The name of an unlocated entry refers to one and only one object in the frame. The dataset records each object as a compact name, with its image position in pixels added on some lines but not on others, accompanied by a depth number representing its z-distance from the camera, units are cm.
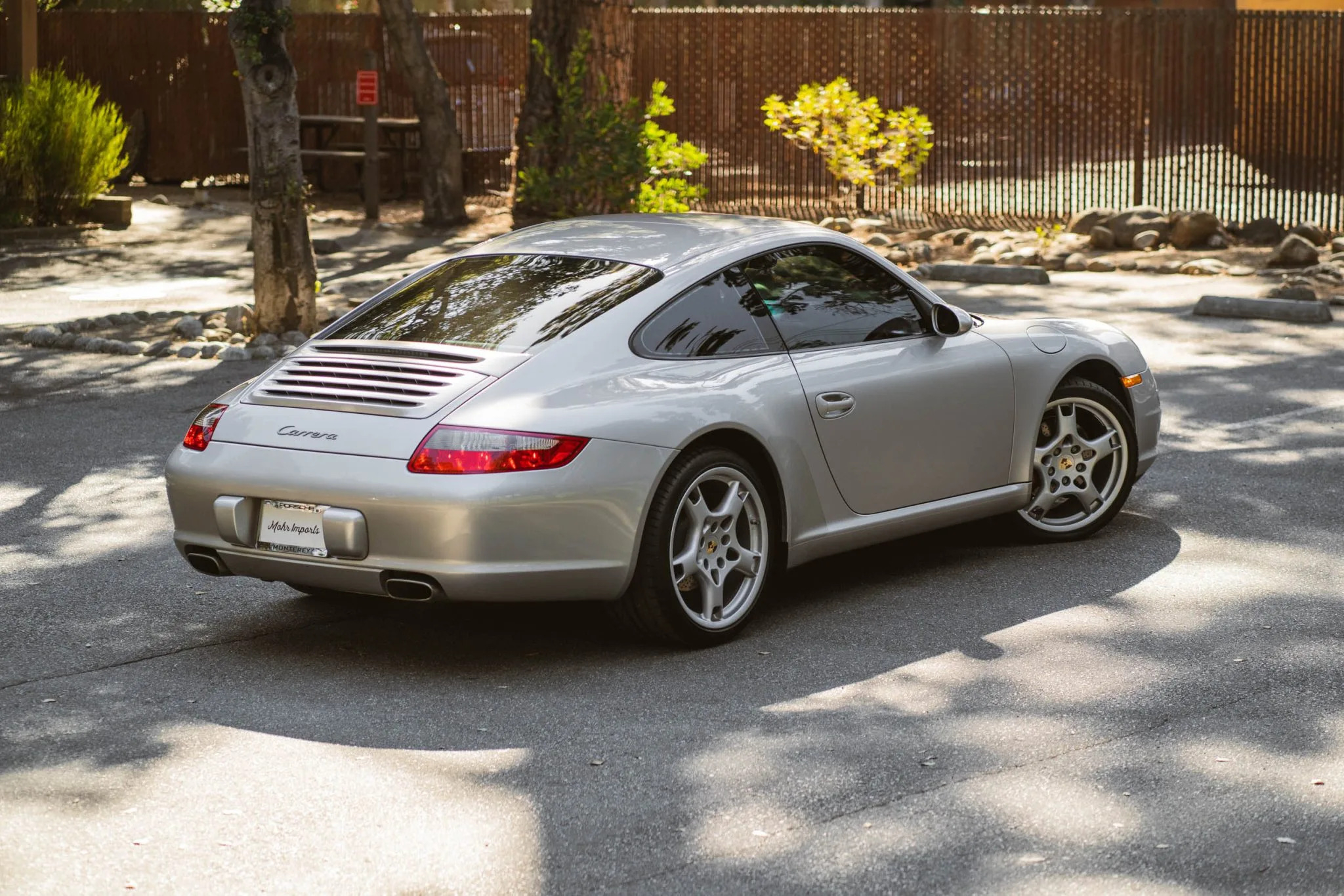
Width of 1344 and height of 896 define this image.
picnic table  2495
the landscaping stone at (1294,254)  1817
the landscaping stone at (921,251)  1931
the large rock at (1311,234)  2005
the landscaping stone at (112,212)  2244
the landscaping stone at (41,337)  1380
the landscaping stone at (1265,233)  2039
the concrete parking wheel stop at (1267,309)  1451
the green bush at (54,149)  2105
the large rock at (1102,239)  1995
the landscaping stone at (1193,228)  2005
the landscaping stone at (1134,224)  2017
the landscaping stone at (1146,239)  1994
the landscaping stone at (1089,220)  2089
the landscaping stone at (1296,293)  1544
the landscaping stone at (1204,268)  1812
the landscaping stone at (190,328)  1398
